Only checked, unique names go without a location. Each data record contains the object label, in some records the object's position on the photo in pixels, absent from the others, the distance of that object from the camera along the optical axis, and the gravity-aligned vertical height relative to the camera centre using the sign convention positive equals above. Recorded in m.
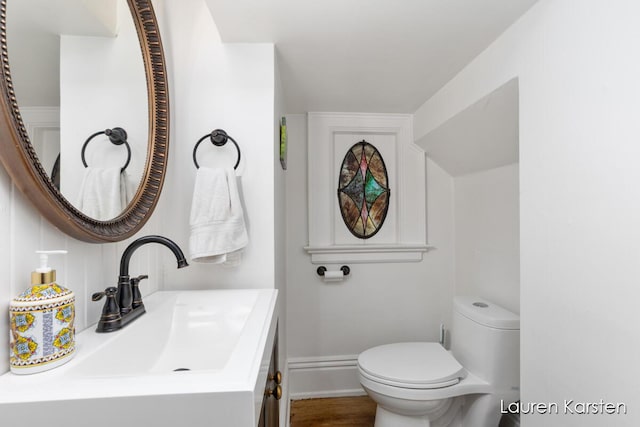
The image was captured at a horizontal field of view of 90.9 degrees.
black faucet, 0.77 -0.22
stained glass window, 2.25 +0.17
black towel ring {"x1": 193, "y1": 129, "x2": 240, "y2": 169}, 1.23 +0.29
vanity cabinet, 0.82 -0.54
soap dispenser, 0.54 -0.20
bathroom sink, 0.45 -0.28
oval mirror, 0.58 +0.25
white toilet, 1.48 -0.80
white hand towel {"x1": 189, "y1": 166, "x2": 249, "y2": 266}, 1.12 -0.02
